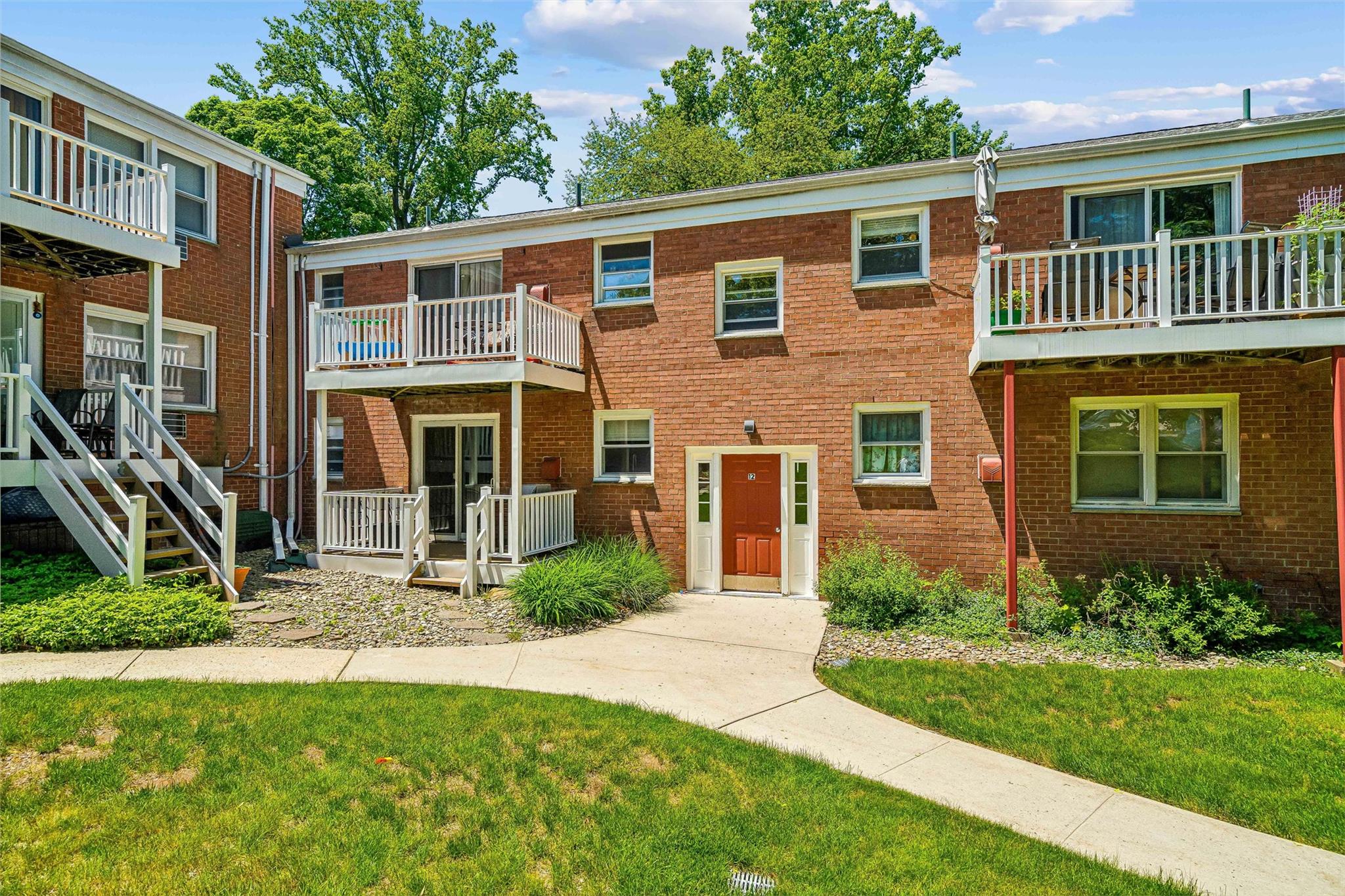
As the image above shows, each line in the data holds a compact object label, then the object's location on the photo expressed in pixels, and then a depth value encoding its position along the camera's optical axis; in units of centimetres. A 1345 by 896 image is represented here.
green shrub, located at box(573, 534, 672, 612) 1004
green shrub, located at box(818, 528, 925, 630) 938
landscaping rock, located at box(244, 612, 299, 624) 855
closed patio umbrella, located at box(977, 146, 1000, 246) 889
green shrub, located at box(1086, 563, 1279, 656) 808
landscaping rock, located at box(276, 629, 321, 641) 797
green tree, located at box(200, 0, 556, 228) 2741
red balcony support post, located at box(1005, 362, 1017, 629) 873
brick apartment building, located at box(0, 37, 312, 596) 885
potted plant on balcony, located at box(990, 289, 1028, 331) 869
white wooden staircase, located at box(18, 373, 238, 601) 841
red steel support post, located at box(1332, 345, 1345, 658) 768
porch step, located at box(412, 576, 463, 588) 1081
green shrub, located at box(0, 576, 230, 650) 691
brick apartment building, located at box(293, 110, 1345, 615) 889
